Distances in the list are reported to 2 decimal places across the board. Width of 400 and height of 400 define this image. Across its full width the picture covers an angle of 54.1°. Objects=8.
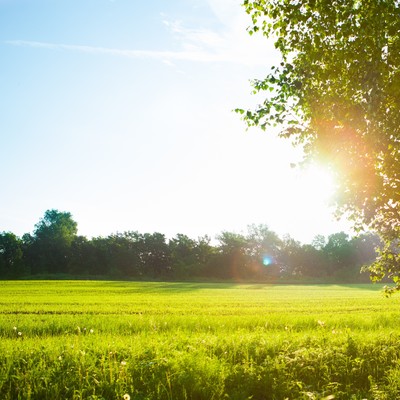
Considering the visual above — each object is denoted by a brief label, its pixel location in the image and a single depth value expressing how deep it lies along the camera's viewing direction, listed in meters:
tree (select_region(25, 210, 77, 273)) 98.75
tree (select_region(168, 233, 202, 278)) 92.12
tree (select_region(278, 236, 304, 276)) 108.06
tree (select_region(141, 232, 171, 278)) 99.35
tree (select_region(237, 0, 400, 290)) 8.70
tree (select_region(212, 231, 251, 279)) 95.00
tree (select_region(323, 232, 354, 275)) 104.49
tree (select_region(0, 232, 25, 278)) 93.00
